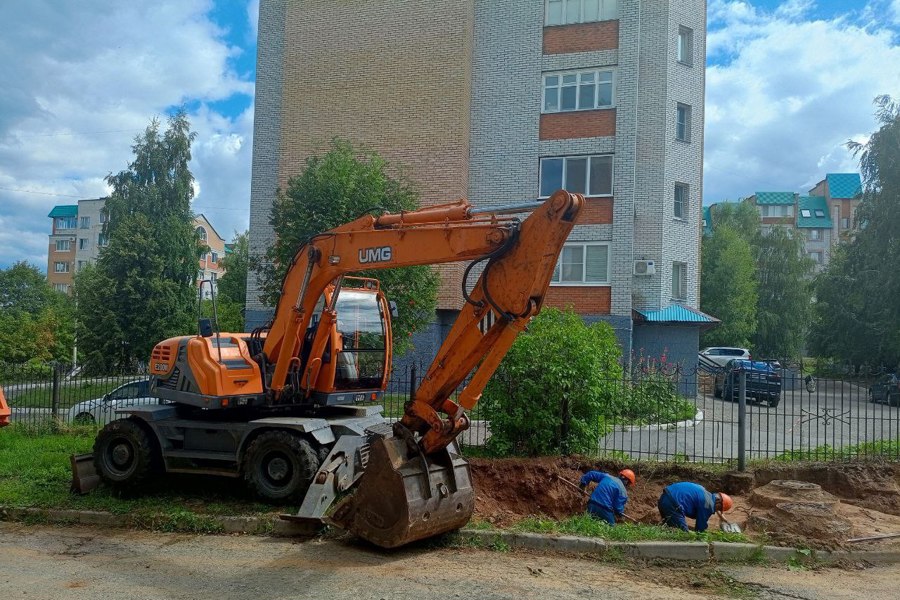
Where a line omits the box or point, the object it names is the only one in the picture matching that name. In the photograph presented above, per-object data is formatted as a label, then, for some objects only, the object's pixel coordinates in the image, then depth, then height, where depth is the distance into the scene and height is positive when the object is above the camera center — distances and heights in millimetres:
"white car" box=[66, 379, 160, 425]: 14141 -1335
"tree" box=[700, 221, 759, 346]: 41406 +4051
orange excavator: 6418 -453
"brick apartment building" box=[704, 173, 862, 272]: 88500 +19357
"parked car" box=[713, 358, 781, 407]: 11141 -401
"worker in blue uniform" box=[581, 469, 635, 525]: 8070 -1623
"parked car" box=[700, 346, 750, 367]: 37175 +433
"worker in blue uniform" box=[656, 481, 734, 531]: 7783 -1595
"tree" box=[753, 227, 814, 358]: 46375 +4240
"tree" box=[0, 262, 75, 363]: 30312 +98
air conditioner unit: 22756 +2912
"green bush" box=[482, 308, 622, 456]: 10266 -585
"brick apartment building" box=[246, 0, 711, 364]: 22500 +7736
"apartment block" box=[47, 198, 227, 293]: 82938 +11994
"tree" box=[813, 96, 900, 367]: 30469 +5098
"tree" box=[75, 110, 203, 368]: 27433 +2073
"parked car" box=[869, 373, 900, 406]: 11742 -446
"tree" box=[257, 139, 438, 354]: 16781 +3335
